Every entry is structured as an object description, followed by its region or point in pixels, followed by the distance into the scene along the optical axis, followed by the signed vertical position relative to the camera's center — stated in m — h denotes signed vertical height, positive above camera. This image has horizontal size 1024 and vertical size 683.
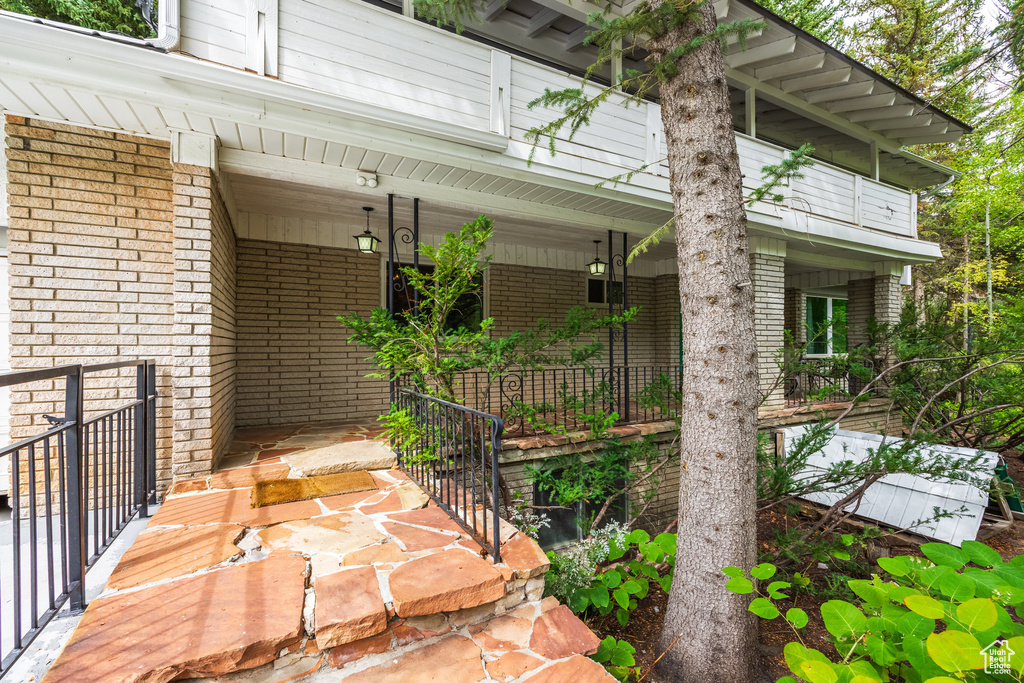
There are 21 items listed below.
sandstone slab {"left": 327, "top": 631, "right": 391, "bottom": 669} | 1.80 -1.34
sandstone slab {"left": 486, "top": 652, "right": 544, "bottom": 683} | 1.82 -1.43
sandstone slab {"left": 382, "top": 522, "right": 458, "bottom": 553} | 2.44 -1.18
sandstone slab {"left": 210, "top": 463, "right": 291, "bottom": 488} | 3.31 -1.12
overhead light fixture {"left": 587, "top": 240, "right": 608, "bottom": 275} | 6.82 +1.16
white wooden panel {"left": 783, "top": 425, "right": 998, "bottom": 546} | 4.69 -1.97
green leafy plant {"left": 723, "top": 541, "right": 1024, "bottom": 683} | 1.60 -1.32
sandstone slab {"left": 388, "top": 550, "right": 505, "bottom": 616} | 1.92 -1.17
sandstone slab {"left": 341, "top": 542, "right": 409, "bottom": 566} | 2.25 -1.17
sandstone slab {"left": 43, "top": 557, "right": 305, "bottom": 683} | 1.51 -1.15
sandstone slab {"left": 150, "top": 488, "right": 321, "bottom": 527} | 2.69 -1.13
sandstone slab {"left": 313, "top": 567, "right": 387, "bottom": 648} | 1.76 -1.17
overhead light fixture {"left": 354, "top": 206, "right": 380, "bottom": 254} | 5.08 +1.16
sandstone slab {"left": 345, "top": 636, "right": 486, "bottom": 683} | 1.78 -1.41
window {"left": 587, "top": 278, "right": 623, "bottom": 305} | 8.07 +0.89
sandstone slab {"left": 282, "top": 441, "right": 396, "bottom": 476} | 3.75 -1.11
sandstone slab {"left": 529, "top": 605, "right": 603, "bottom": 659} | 1.99 -1.44
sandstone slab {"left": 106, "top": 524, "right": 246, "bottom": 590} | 2.09 -1.15
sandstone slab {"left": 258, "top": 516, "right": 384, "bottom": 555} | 2.40 -1.17
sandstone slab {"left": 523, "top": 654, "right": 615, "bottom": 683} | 1.83 -1.46
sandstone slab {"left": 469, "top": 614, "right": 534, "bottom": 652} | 1.99 -1.42
